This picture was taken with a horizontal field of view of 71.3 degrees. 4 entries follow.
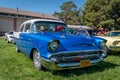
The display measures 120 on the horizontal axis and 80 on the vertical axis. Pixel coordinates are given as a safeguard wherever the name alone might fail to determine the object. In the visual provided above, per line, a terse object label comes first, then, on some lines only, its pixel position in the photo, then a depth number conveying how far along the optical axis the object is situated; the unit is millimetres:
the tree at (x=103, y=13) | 11478
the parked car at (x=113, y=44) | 3580
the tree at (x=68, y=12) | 23399
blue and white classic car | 2099
